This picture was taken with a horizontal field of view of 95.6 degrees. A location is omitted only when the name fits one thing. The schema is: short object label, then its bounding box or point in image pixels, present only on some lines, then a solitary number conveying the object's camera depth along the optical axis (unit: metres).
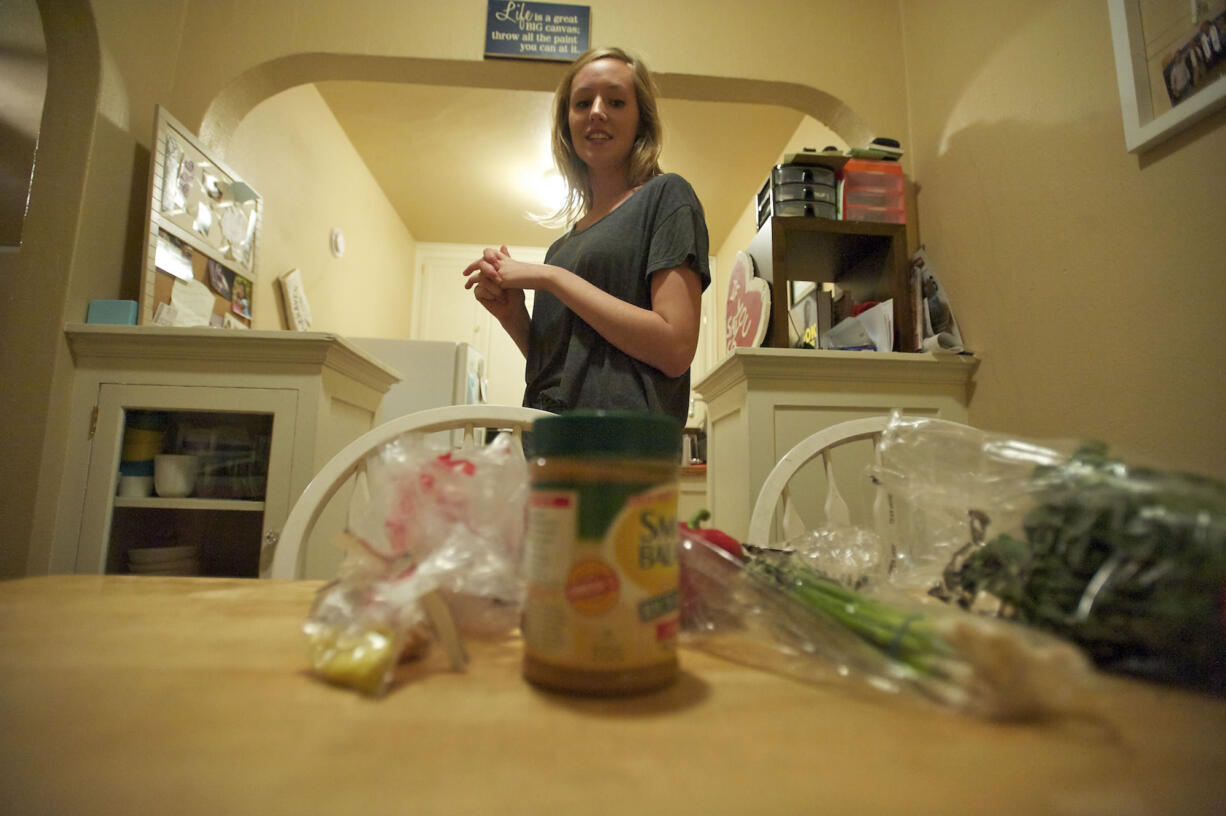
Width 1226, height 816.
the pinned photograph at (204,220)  1.41
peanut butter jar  0.24
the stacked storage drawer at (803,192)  1.40
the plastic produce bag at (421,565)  0.27
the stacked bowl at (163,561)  1.19
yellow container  1.20
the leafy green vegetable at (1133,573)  0.25
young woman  0.77
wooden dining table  0.18
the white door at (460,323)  4.01
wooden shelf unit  1.37
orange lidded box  1.42
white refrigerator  2.53
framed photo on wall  0.73
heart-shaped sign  1.40
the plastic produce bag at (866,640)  0.23
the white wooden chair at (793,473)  0.75
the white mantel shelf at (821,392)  1.25
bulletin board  1.27
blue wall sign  1.56
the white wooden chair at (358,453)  0.61
